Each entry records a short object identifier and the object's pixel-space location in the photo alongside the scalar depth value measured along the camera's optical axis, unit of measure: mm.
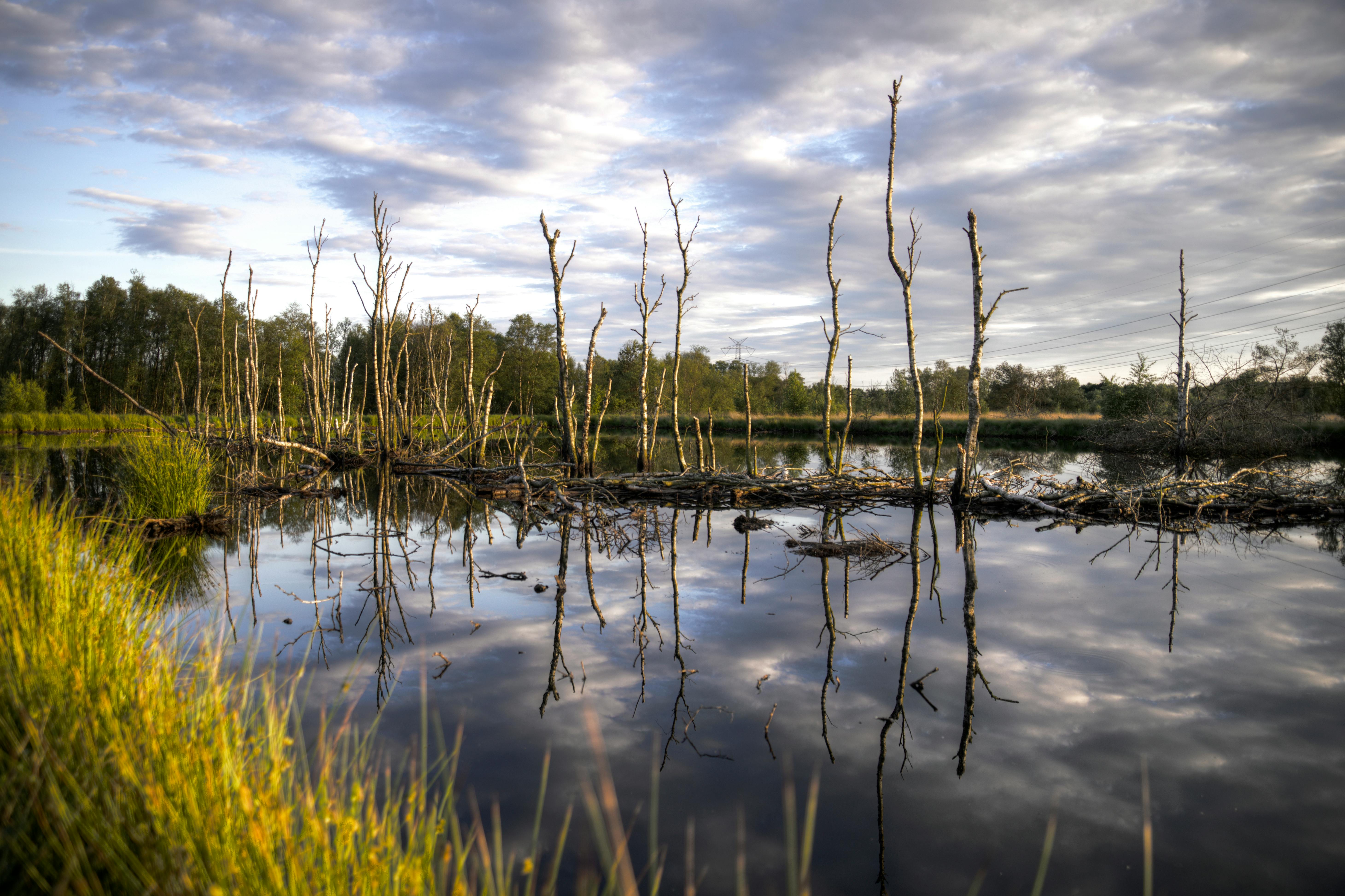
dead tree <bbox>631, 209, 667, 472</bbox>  14852
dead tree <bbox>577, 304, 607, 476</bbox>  13367
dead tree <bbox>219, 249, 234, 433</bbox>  14586
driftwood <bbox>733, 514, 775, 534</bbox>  9961
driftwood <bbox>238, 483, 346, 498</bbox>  12445
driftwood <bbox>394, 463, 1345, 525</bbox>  10844
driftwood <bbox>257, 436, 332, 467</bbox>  14531
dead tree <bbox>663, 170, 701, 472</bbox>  15127
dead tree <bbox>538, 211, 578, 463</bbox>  14297
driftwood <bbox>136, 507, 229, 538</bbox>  8297
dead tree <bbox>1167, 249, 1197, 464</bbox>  23125
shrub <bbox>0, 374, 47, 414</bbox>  35594
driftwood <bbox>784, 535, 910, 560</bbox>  7961
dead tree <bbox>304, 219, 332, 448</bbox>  18297
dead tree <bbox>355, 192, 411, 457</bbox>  16328
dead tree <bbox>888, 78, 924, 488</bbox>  11305
